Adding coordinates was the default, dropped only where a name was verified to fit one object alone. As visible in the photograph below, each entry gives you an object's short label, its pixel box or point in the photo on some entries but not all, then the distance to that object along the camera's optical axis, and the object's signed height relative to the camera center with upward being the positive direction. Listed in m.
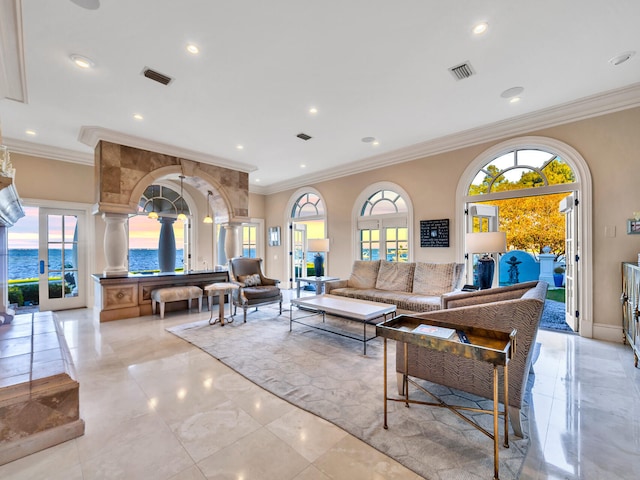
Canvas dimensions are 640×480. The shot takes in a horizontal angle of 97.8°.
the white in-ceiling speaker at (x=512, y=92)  3.39 +1.84
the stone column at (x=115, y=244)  4.79 -0.02
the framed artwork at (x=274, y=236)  8.39 +0.17
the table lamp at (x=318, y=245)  5.74 -0.07
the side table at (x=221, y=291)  4.34 -0.79
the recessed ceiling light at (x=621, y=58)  2.77 +1.85
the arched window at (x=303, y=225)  7.53 +0.49
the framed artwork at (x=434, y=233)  4.95 +0.15
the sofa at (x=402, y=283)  4.14 -0.73
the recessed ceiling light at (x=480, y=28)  2.39 +1.85
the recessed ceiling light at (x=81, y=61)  2.77 +1.85
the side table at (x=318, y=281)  5.17 -0.74
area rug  1.61 -1.26
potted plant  7.53 -0.97
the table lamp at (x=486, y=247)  3.56 -0.08
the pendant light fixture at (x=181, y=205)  6.06 +0.96
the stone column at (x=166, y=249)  6.39 -0.15
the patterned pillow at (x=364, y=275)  5.21 -0.63
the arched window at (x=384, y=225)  5.70 +0.35
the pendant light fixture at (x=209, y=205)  6.14 +0.76
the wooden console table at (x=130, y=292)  4.62 -0.85
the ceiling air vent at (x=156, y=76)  3.02 +1.85
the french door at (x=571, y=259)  3.85 -0.26
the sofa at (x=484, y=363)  1.74 -0.76
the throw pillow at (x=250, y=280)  5.15 -0.71
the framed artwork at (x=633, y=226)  3.38 +0.17
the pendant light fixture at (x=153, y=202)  6.74 +0.98
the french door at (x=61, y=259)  5.22 -0.31
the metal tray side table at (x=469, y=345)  1.42 -0.59
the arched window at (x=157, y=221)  6.73 +0.58
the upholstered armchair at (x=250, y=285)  4.71 -0.80
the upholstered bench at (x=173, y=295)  4.80 -0.93
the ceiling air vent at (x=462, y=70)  2.94 +1.84
